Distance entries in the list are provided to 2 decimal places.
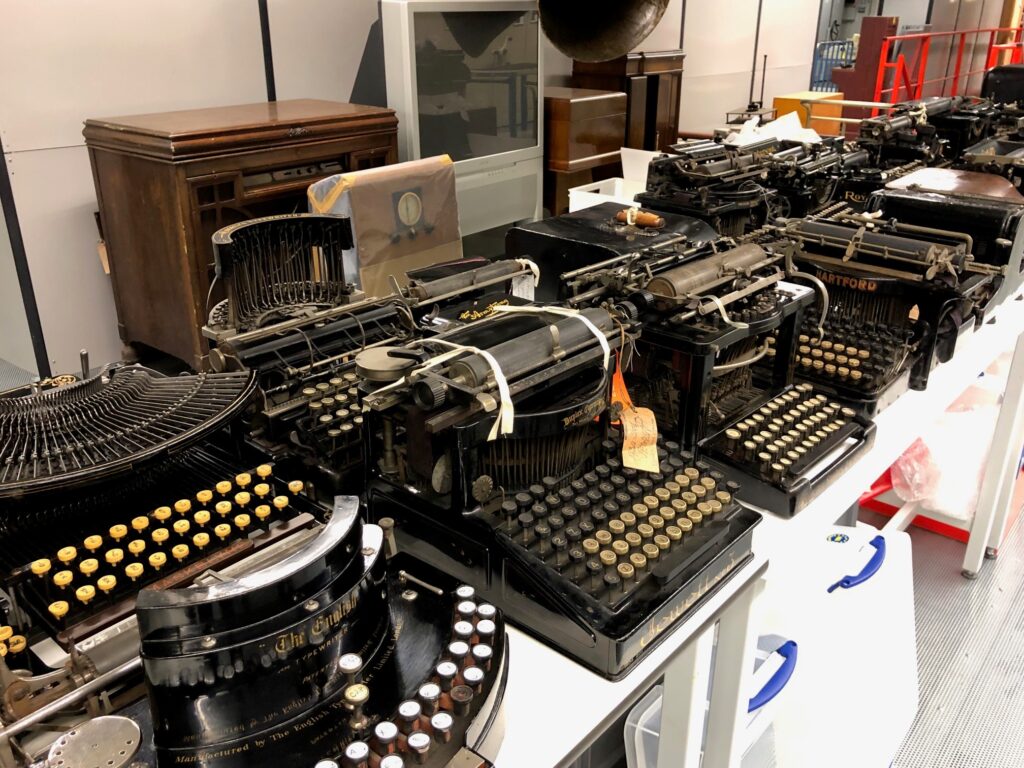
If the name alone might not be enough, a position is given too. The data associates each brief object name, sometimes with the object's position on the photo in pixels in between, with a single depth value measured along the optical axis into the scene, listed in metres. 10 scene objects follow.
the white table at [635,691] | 1.15
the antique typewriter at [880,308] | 2.11
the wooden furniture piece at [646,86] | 5.12
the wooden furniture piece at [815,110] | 6.04
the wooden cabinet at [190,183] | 2.98
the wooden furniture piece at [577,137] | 4.61
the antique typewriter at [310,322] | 1.59
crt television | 3.70
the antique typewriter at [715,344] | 1.73
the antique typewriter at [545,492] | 1.26
